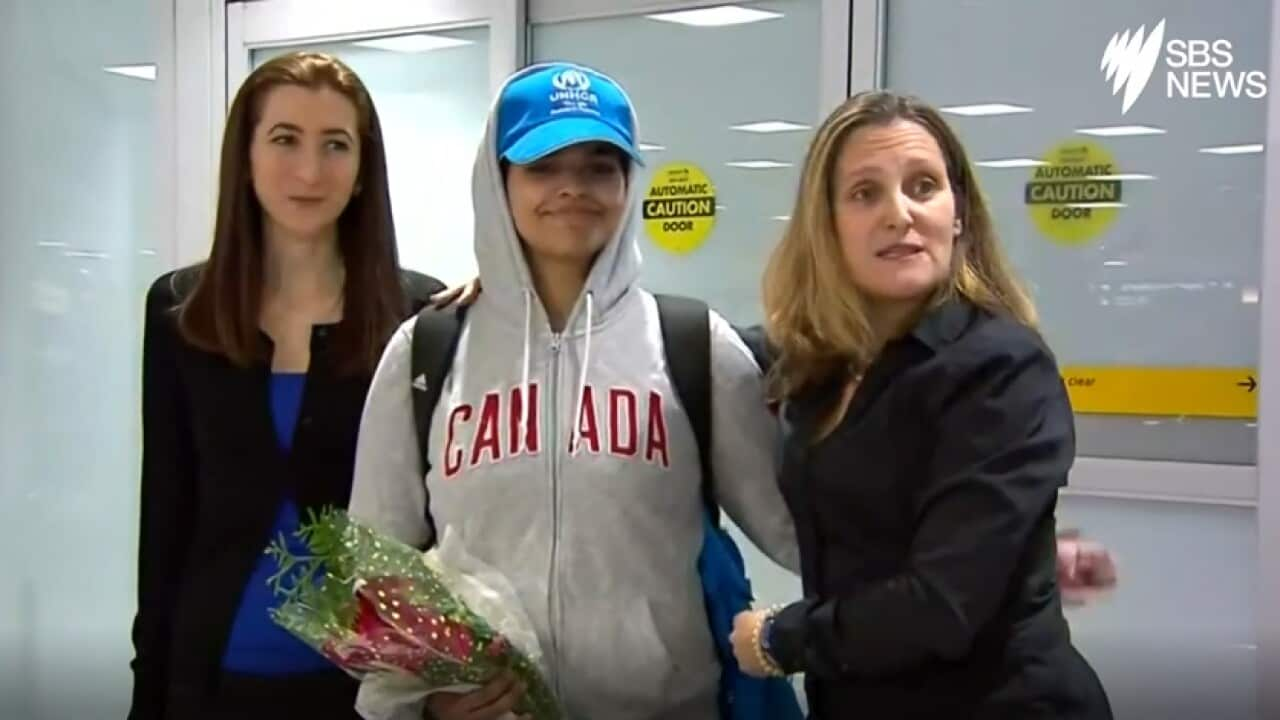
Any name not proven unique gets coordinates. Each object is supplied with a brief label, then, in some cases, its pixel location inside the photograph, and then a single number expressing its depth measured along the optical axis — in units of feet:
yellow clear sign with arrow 8.83
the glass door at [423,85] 11.98
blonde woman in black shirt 4.62
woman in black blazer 6.44
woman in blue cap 5.43
